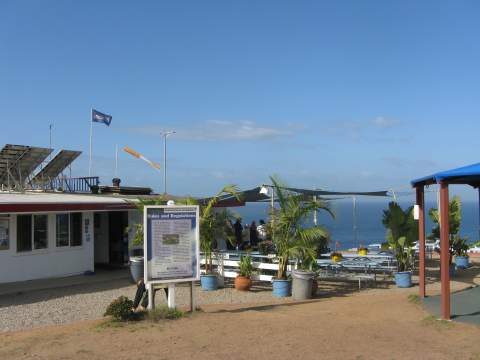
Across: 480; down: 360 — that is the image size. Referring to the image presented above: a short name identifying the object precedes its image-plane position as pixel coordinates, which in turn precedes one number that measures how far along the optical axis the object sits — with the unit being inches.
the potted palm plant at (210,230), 511.8
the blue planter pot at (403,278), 523.2
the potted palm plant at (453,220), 660.6
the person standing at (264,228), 505.2
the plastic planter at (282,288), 478.0
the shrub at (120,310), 334.3
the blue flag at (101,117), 948.0
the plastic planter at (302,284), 459.2
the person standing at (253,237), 841.5
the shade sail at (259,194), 603.2
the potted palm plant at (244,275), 508.7
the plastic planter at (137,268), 541.6
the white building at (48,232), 536.4
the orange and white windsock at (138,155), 1136.8
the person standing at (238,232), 786.2
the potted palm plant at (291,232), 476.2
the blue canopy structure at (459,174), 335.3
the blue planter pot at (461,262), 685.9
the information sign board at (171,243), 366.3
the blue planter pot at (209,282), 515.5
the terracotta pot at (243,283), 508.1
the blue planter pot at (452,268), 615.2
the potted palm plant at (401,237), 526.3
